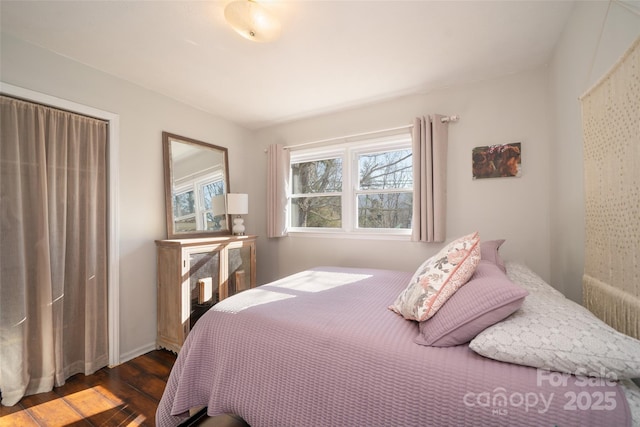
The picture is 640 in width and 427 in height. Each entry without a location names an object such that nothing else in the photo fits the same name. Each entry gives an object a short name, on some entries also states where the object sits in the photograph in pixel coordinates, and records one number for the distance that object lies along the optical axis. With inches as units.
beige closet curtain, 69.6
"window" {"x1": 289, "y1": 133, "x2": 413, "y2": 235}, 113.7
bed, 29.9
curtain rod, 98.5
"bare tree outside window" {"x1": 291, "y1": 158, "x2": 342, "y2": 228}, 129.5
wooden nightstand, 93.2
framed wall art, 89.9
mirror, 106.4
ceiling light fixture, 57.3
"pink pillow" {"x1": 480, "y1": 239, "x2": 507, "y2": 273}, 67.7
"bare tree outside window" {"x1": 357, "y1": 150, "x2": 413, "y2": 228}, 112.7
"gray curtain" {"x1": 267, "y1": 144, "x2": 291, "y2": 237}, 134.3
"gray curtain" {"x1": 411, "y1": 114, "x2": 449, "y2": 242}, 98.0
